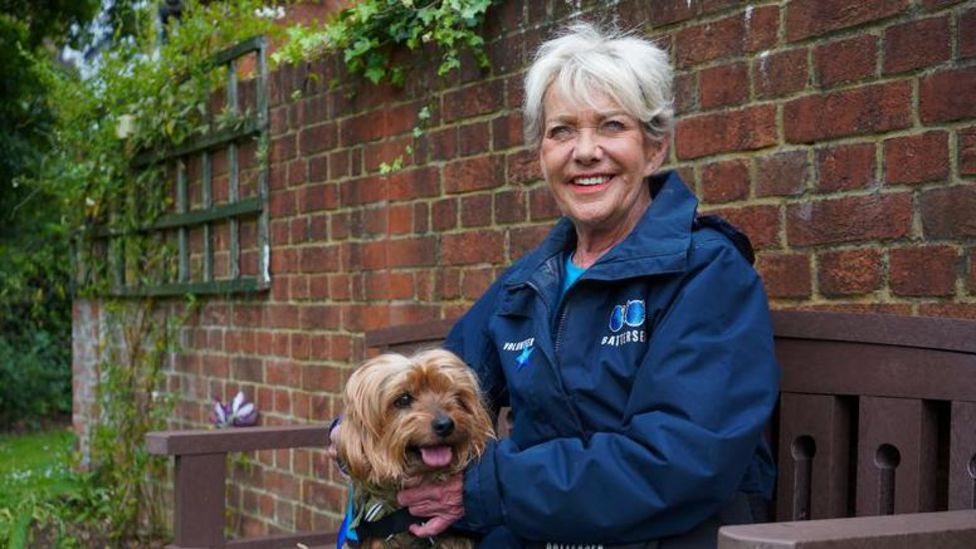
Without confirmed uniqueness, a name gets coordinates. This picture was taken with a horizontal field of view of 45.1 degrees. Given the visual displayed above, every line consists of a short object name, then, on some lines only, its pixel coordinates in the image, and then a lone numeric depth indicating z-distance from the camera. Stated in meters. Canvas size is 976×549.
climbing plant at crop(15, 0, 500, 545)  6.30
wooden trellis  5.51
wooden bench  2.21
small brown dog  2.58
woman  2.21
